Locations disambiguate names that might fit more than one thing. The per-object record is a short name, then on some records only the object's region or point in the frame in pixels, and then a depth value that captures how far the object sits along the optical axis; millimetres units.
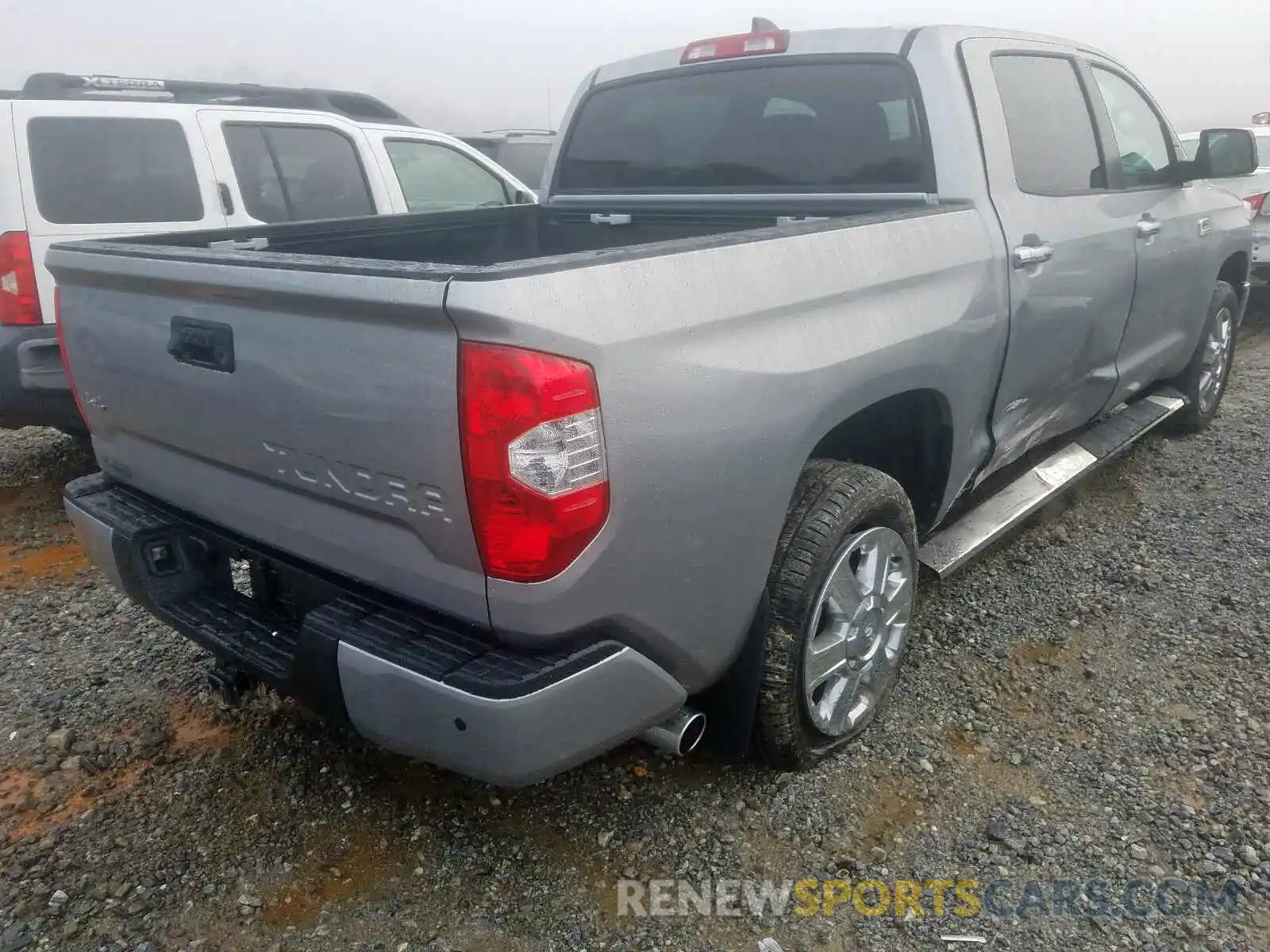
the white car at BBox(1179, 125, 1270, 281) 7867
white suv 4430
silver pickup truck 1789
